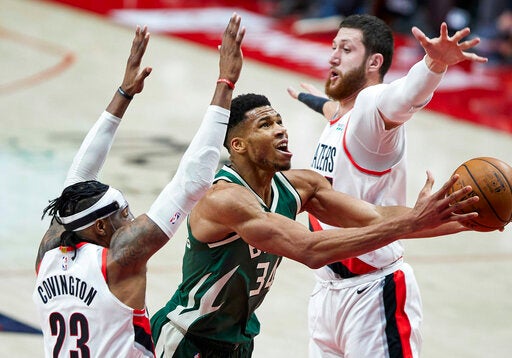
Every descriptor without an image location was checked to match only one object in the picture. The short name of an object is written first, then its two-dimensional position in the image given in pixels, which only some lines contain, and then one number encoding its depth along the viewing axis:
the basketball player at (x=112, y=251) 10.47
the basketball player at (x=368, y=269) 13.09
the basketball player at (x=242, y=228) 11.53
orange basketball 11.17
